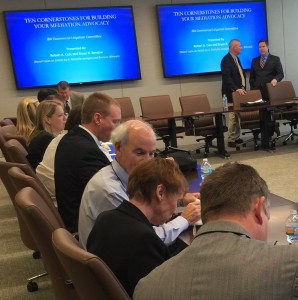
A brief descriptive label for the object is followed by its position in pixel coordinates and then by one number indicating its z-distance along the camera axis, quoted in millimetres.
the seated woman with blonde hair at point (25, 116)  4277
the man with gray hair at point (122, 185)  1799
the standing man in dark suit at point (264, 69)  7539
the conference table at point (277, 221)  1588
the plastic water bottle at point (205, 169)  2727
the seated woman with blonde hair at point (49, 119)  3631
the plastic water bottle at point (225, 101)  6797
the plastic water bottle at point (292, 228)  1557
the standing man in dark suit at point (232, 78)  7301
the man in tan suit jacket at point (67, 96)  5816
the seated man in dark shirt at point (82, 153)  2303
